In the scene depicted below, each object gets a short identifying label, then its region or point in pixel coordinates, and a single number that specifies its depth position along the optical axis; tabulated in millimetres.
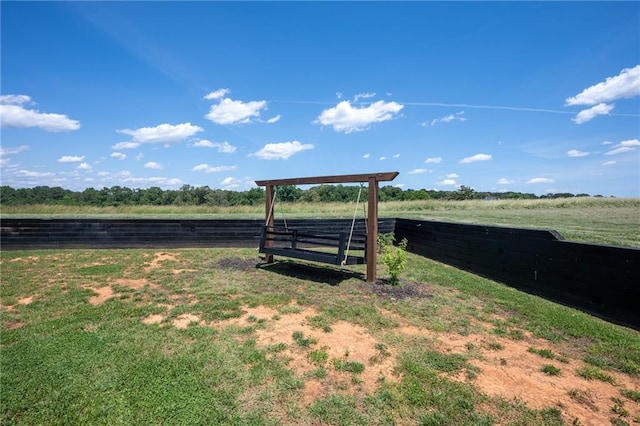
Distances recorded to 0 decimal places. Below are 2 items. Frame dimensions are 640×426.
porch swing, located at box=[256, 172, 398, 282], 6023
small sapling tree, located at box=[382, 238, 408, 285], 5750
